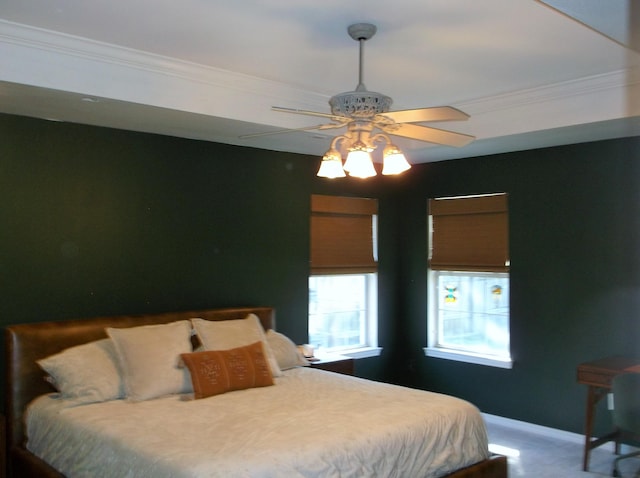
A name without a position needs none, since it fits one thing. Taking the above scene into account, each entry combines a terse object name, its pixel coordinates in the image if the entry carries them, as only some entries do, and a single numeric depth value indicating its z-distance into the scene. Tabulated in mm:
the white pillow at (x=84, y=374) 3375
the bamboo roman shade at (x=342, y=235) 5395
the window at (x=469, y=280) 5266
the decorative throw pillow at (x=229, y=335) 3973
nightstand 4656
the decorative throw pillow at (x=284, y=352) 4292
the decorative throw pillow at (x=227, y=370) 3533
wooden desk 4066
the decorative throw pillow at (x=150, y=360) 3473
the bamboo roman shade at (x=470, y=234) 5238
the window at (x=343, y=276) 5418
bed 2580
